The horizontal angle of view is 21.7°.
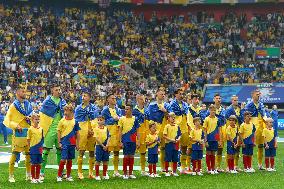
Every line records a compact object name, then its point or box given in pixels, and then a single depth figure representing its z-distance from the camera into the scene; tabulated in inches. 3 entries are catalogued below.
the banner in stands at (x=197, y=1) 2260.1
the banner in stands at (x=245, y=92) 1771.7
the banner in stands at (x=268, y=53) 2113.7
